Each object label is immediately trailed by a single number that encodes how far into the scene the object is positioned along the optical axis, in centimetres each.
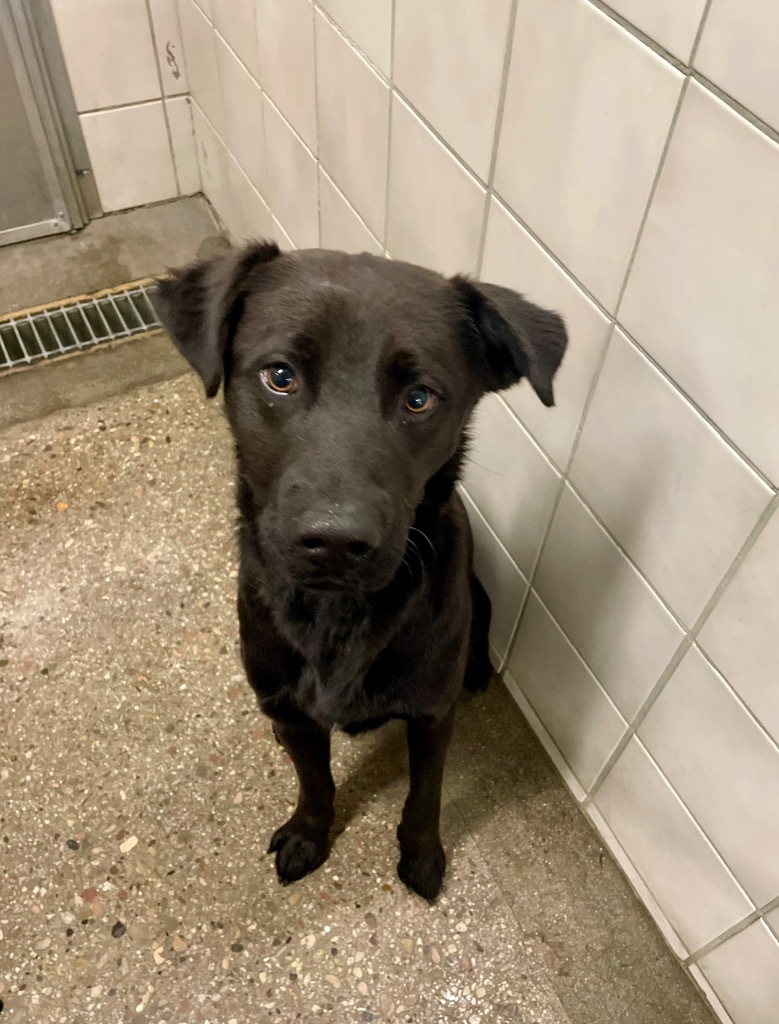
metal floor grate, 211
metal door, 200
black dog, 80
